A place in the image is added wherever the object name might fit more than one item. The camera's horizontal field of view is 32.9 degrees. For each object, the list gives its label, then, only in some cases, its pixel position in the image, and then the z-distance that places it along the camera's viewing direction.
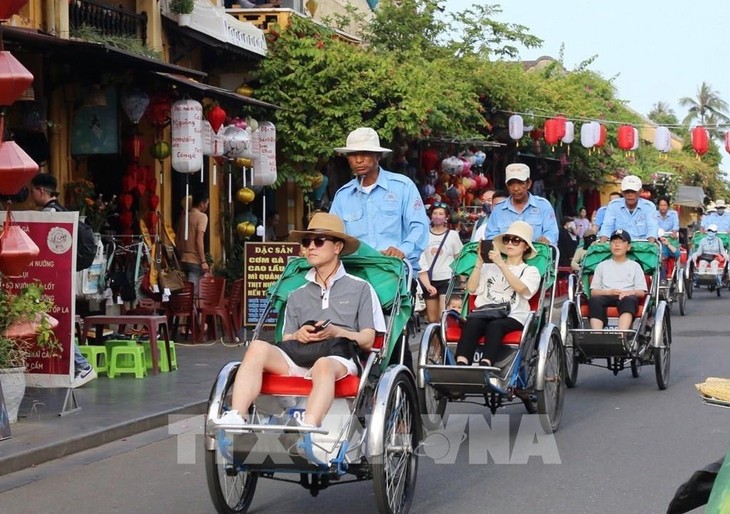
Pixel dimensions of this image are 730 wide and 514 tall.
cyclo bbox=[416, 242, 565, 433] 8.78
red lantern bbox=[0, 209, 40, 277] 9.58
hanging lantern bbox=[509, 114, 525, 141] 24.72
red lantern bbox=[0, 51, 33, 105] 9.16
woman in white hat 9.28
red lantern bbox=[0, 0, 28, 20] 8.91
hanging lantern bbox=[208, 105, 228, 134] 16.19
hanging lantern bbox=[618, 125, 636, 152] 26.25
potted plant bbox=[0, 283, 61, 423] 9.52
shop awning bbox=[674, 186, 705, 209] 49.16
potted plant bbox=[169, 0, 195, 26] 16.89
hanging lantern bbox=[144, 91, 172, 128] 15.38
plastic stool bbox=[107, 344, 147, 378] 12.71
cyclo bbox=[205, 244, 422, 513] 6.20
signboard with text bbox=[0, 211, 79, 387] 10.28
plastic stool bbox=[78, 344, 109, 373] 12.63
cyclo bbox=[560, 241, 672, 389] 11.17
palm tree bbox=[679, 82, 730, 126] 89.69
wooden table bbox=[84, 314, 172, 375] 12.63
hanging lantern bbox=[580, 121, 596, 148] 26.17
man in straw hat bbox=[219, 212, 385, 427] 6.81
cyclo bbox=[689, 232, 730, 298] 25.38
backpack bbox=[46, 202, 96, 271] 11.11
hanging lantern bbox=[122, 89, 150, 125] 14.76
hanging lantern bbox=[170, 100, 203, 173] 15.15
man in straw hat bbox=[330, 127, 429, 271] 8.55
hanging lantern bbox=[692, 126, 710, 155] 26.18
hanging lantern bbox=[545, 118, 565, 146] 25.47
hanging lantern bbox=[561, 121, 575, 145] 25.75
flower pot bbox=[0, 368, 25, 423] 9.49
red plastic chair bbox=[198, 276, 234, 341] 16.22
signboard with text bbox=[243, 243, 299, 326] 15.17
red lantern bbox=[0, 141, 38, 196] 9.27
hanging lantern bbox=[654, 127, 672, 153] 26.98
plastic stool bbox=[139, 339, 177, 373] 13.30
